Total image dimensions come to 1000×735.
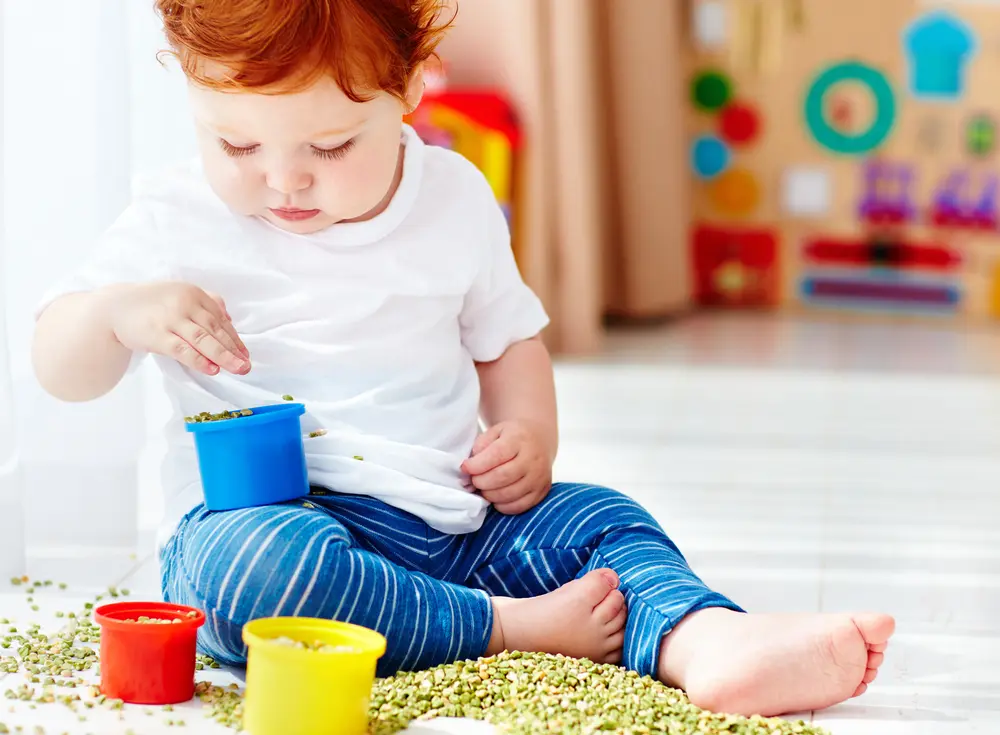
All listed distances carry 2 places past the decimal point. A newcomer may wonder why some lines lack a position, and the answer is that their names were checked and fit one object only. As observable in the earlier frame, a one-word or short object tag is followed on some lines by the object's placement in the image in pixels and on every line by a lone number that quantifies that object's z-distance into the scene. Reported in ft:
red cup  5.06
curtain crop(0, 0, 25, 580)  5.86
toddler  5.14
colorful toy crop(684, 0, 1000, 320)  13.20
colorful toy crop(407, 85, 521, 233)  9.80
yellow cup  4.82
